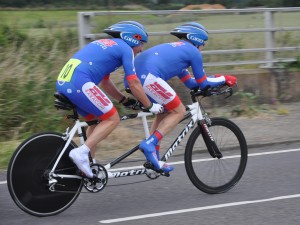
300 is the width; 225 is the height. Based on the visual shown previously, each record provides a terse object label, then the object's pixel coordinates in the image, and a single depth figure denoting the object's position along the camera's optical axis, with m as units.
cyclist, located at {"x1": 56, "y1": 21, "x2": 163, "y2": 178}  12.13
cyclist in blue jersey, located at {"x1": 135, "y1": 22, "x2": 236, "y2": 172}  13.09
